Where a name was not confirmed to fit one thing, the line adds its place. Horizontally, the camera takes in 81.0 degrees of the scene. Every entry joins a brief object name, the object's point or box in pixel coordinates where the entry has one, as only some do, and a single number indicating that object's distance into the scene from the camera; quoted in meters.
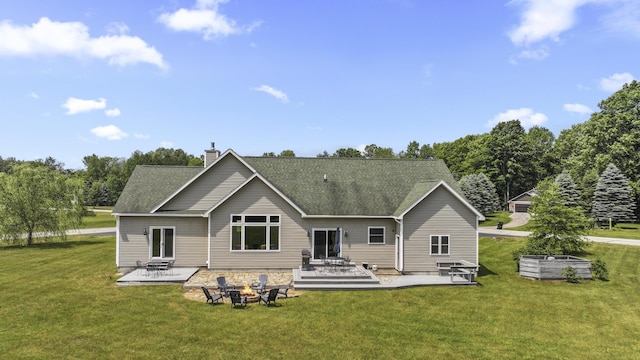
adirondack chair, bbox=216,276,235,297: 15.88
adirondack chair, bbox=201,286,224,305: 15.17
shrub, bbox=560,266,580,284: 20.05
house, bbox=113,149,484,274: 21.00
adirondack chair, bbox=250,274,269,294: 16.50
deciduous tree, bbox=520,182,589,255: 24.70
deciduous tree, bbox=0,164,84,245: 31.39
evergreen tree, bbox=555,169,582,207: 48.30
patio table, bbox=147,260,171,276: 19.52
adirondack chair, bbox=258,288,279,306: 15.24
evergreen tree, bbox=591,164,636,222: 45.16
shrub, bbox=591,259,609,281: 20.61
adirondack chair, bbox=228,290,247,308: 14.98
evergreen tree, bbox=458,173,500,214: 57.53
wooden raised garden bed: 20.42
